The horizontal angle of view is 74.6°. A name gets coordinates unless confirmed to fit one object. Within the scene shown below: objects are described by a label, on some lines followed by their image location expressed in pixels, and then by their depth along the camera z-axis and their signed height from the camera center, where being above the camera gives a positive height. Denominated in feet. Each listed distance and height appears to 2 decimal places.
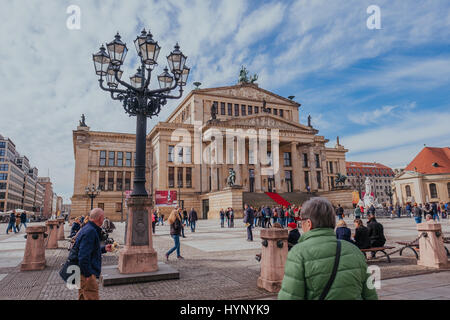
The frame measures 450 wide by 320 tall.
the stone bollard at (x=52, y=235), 44.32 -3.33
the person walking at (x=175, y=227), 31.83 -1.93
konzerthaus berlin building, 142.00 +27.51
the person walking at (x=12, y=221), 75.91 -1.85
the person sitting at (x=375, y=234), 30.40 -3.05
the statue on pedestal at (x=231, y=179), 122.21 +11.80
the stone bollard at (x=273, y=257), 19.74 -3.41
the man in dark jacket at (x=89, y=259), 12.29 -1.99
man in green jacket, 6.51 -1.45
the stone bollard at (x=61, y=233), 55.91 -4.02
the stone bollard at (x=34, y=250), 28.17 -3.60
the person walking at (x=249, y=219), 48.74 -2.04
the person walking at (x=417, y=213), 62.35 -2.14
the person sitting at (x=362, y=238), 28.63 -3.20
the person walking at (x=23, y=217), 85.91 -1.02
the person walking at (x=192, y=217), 69.24 -1.83
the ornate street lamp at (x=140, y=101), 24.21 +10.87
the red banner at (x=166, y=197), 130.72 +5.58
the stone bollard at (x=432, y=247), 25.64 -3.93
